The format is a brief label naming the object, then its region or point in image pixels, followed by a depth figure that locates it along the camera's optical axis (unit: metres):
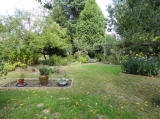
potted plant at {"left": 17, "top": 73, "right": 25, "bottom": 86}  5.36
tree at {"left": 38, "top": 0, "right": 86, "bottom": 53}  15.45
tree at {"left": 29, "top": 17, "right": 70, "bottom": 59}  9.98
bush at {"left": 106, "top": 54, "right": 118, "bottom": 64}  11.29
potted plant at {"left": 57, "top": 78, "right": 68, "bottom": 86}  5.39
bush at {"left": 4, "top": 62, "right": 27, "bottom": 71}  8.74
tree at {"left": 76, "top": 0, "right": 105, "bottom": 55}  14.30
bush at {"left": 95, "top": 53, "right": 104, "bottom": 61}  12.99
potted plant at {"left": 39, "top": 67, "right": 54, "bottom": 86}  5.38
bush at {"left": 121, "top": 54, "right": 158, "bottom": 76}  6.83
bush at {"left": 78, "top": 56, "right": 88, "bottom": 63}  12.45
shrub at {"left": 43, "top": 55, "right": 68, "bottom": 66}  10.94
